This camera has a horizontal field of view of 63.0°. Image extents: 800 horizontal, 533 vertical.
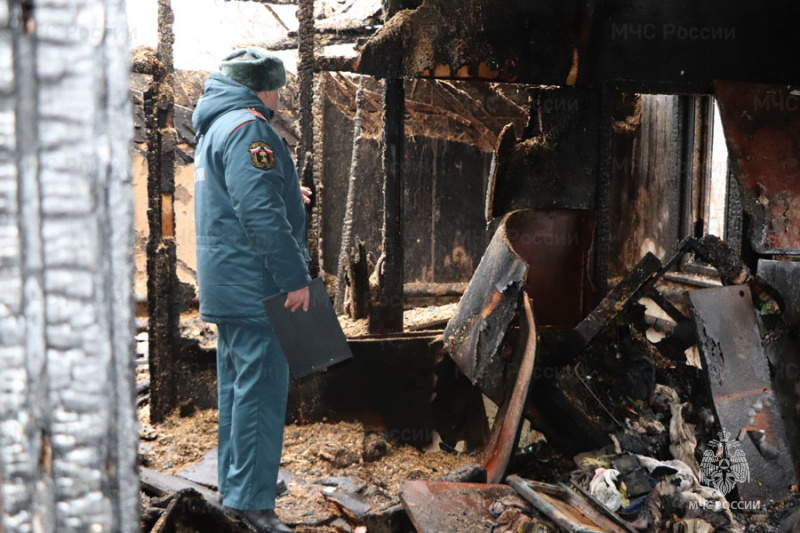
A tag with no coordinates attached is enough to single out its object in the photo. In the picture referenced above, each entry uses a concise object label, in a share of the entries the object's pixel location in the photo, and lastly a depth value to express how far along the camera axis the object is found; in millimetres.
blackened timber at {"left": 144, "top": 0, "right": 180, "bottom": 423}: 3789
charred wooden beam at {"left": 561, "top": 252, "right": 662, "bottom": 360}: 3576
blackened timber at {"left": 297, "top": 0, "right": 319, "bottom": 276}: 3922
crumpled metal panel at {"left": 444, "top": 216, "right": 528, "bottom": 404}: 3271
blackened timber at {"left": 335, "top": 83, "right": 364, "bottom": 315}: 5872
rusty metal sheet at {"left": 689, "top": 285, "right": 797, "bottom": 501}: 3082
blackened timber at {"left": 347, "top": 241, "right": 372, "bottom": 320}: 4152
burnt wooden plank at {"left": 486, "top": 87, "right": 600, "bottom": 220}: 4031
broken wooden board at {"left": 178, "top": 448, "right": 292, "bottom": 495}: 3201
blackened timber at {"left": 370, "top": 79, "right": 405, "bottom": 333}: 3820
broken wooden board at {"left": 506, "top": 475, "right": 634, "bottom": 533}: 2576
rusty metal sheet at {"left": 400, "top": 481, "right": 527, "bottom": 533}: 2637
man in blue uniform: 2564
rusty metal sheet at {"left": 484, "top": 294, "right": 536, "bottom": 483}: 3104
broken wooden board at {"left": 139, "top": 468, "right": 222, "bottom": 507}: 2904
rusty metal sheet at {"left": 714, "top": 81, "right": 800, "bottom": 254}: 3789
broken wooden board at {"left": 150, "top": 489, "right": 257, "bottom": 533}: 2453
